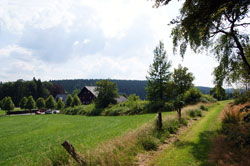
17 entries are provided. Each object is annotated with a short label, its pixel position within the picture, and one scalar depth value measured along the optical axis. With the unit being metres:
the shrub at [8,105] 46.49
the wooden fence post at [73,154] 4.75
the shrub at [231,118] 8.99
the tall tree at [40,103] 54.84
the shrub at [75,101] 50.14
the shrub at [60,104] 54.24
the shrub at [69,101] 51.81
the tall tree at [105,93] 34.25
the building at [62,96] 86.68
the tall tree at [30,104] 51.72
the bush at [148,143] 6.98
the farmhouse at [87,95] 59.53
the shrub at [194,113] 14.74
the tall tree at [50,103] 54.06
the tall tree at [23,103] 53.57
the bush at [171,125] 9.50
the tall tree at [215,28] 5.17
